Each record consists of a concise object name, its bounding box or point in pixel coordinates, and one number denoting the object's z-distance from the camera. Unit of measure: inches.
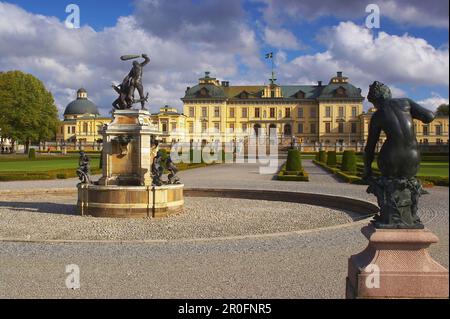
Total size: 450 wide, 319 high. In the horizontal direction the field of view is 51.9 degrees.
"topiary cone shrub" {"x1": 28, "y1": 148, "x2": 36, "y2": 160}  1822.3
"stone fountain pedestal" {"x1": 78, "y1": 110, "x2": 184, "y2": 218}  497.4
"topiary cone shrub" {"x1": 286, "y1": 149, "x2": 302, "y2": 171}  1089.4
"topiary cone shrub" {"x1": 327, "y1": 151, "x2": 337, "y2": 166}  1449.3
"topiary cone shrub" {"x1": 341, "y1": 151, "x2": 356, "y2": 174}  1135.6
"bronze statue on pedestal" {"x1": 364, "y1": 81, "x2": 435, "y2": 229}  164.4
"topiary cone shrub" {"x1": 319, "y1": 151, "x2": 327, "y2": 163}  1682.6
